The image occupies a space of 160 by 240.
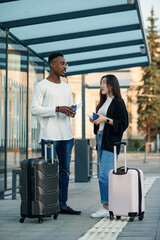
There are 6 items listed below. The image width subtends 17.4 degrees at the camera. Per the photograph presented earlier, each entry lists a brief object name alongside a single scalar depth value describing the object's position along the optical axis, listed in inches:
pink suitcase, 230.5
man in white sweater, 244.5
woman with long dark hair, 243.3
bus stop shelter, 329.7
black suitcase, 225.6
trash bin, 485.1
